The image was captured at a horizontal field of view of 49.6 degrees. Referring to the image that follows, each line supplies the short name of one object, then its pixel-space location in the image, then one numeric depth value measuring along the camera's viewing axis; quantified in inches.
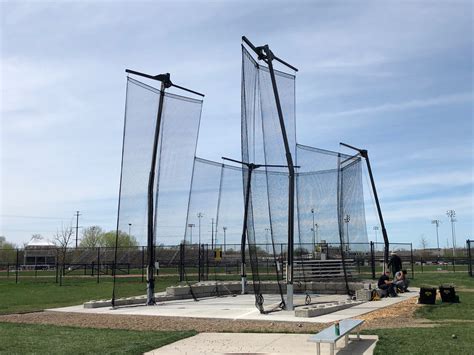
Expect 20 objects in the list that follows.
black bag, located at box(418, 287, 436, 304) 507.2
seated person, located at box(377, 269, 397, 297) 605.0
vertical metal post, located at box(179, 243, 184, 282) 701.0
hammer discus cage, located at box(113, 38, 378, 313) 474.3
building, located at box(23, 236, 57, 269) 2632.9
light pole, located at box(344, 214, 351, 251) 675.8
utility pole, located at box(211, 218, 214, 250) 742.8
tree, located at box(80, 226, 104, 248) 2877.2
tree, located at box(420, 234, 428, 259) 2656.0
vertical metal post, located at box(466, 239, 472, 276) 982.4
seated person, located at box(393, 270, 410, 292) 649.0
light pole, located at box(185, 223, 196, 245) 691.4
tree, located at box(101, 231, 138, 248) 2691.9
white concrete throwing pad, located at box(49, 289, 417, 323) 425.4
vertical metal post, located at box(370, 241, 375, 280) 879.7
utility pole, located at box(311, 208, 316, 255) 647.8
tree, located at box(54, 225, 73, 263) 1507.1
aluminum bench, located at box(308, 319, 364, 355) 226.2
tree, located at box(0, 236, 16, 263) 2565.9
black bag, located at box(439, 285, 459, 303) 520.1
